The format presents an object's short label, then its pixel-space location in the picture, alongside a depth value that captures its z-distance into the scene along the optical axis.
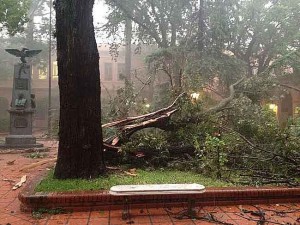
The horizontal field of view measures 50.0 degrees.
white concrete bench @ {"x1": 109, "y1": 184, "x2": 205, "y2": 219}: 4.68
